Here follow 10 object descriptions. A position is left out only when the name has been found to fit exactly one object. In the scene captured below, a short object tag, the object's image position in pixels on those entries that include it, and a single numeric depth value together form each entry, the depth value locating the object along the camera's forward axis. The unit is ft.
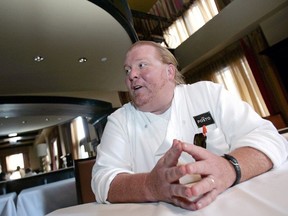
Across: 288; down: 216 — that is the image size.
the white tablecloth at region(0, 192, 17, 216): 6.43
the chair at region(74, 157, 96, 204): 6.17
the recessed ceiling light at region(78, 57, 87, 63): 11.11
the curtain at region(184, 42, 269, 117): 14.14
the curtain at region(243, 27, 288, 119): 13.07
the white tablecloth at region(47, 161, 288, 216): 1.37
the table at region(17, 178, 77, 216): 6.96
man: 1.83
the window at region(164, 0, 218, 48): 16.80
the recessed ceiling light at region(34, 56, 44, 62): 10.11
